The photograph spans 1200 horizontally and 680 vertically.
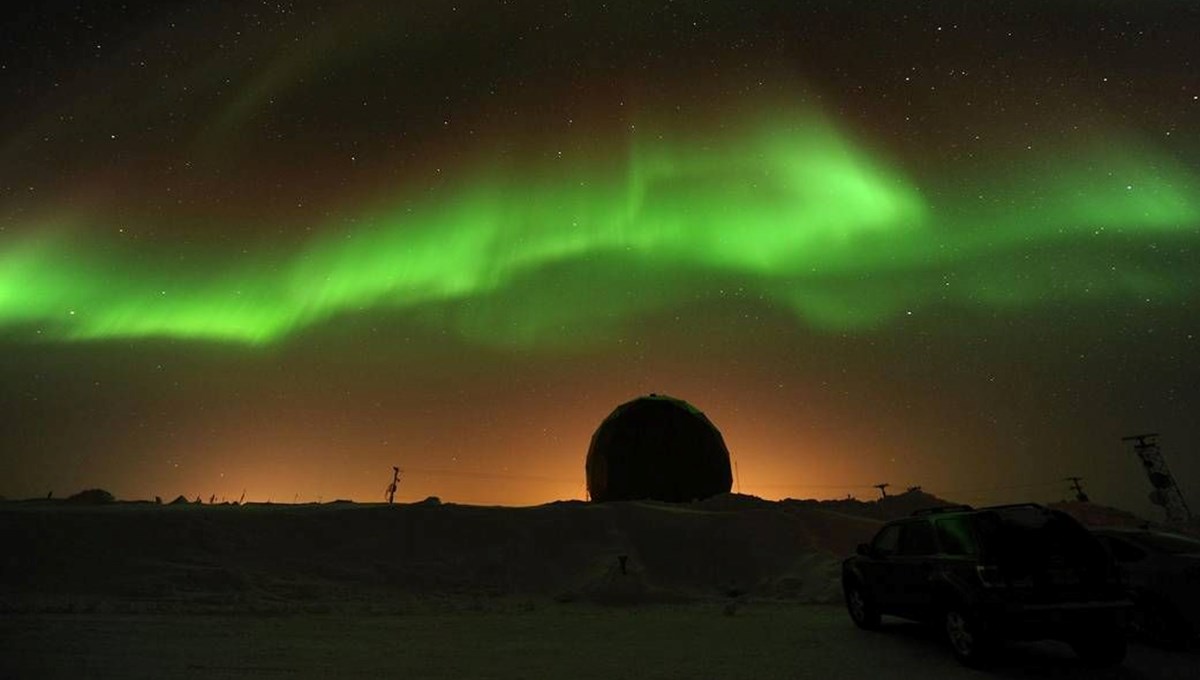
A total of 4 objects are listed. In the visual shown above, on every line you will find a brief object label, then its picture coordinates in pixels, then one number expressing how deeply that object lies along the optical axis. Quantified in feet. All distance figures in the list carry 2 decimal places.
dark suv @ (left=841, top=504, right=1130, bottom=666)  23.66
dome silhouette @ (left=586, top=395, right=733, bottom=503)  104.27
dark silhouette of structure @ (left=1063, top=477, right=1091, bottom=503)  137.43
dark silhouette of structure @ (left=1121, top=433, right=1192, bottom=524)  106.01
